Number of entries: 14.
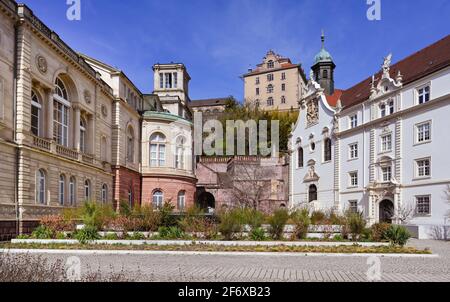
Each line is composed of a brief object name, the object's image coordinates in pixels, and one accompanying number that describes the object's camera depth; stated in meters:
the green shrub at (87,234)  17.44
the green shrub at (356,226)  19.30
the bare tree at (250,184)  49.53
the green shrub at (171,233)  18.59
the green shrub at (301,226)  19.30
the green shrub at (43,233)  18.41
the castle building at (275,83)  90.69
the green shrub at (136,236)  18.31
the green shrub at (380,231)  18.33
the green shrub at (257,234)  18.71
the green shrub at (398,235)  17.34
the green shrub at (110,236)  18.17
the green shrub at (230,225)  18.39
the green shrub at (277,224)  18.94
